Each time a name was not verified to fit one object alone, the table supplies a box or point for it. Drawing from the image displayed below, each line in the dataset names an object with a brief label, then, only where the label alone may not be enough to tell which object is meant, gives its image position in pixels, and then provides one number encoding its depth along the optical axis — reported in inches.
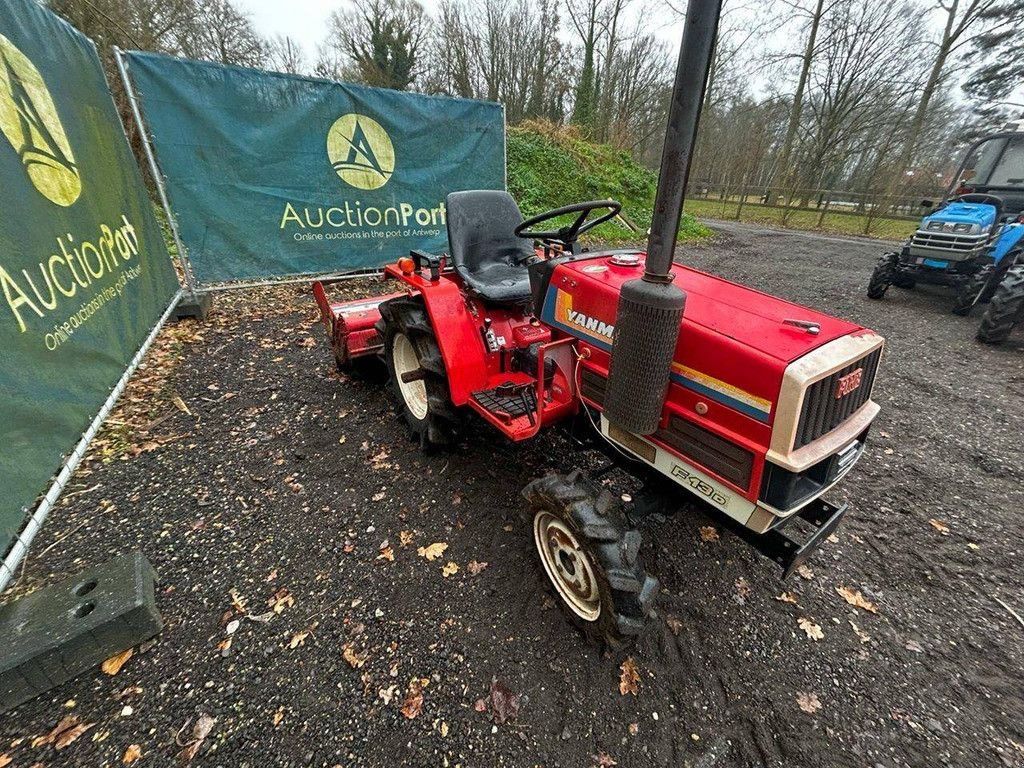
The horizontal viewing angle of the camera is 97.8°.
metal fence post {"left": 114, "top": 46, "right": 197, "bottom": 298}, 162.1
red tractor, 53.0
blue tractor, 218.8
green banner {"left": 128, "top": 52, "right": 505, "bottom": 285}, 178.5
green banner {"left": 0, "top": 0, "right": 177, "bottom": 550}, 84.7
